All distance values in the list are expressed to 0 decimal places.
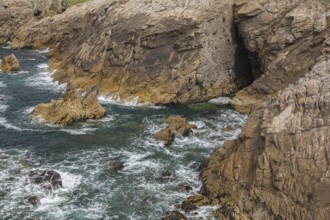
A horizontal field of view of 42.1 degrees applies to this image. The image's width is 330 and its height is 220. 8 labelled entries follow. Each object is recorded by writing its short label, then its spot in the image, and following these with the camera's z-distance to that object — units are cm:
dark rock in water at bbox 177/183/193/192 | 3716
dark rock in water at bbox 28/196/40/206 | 3506
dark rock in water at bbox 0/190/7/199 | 3588
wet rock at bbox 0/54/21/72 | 7975
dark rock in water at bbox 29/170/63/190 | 3753
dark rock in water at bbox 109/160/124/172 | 4163
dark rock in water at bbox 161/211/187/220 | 3266
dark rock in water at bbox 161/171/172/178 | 3997
